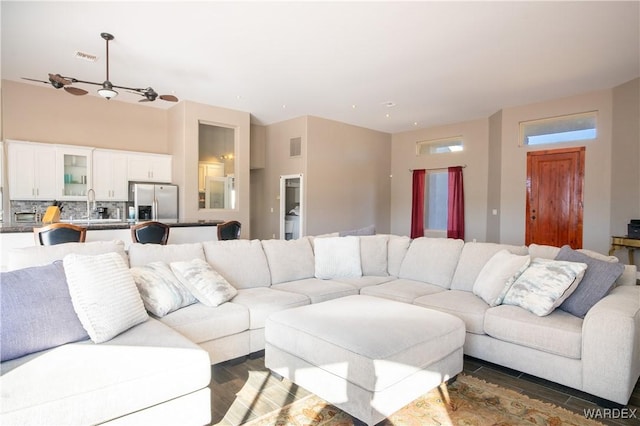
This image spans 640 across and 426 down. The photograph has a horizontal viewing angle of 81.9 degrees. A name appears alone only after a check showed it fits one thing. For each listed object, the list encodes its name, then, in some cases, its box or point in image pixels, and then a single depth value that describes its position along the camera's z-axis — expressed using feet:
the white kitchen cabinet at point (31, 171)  19.60
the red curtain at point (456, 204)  27.89
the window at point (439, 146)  28.37
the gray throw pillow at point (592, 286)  8.34
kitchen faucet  21.59
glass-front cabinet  20.94
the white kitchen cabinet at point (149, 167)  23.20
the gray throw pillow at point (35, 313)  5.76
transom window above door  20.86
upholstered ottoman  6.37
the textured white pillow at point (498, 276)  9.60
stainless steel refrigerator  22.59
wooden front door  21.16
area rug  6.77
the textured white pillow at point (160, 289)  8.27
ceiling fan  13.41
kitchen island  12.72
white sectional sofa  5.42
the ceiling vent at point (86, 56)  15.74
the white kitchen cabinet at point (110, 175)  22.04
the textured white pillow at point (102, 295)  6.47
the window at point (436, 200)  29.76
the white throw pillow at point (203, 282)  9.23
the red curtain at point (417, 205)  30.42
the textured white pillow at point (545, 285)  8.50
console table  17.10
